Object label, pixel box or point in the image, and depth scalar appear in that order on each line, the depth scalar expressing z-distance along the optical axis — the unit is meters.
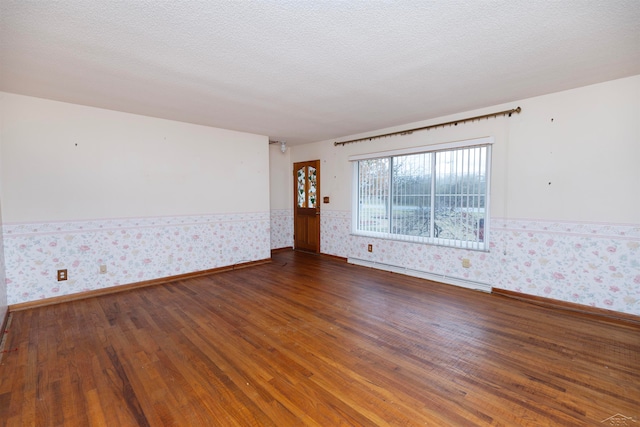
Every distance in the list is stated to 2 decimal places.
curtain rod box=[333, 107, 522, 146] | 3.63
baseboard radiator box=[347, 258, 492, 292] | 3.97
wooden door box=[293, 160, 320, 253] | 6.34
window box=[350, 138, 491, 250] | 3.98
